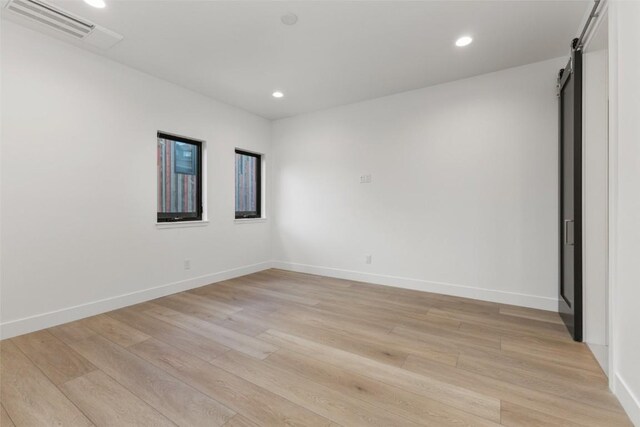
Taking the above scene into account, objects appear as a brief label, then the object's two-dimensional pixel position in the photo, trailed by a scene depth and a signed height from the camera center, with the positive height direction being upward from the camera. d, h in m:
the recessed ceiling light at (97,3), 2.15 +1.63
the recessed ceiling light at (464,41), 2.61 +1.62
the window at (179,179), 3.65 +0.47
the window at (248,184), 4.72 +0.51
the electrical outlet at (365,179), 4.14 +0.50
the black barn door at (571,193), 2.25 +0.15
